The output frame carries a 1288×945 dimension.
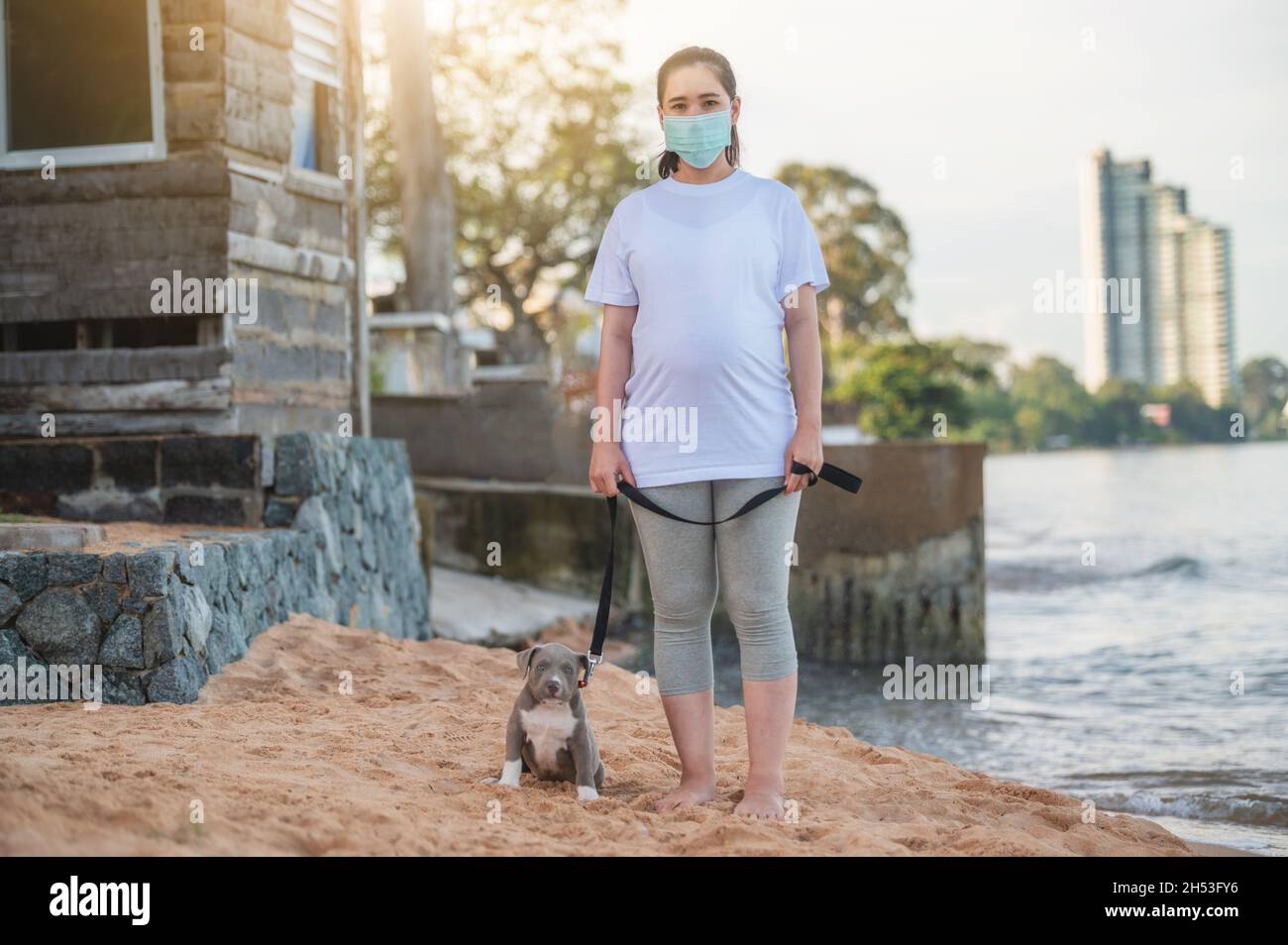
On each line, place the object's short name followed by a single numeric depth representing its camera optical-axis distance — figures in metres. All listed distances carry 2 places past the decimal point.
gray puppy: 4.46
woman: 4.13
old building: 8.24
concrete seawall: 13.20
